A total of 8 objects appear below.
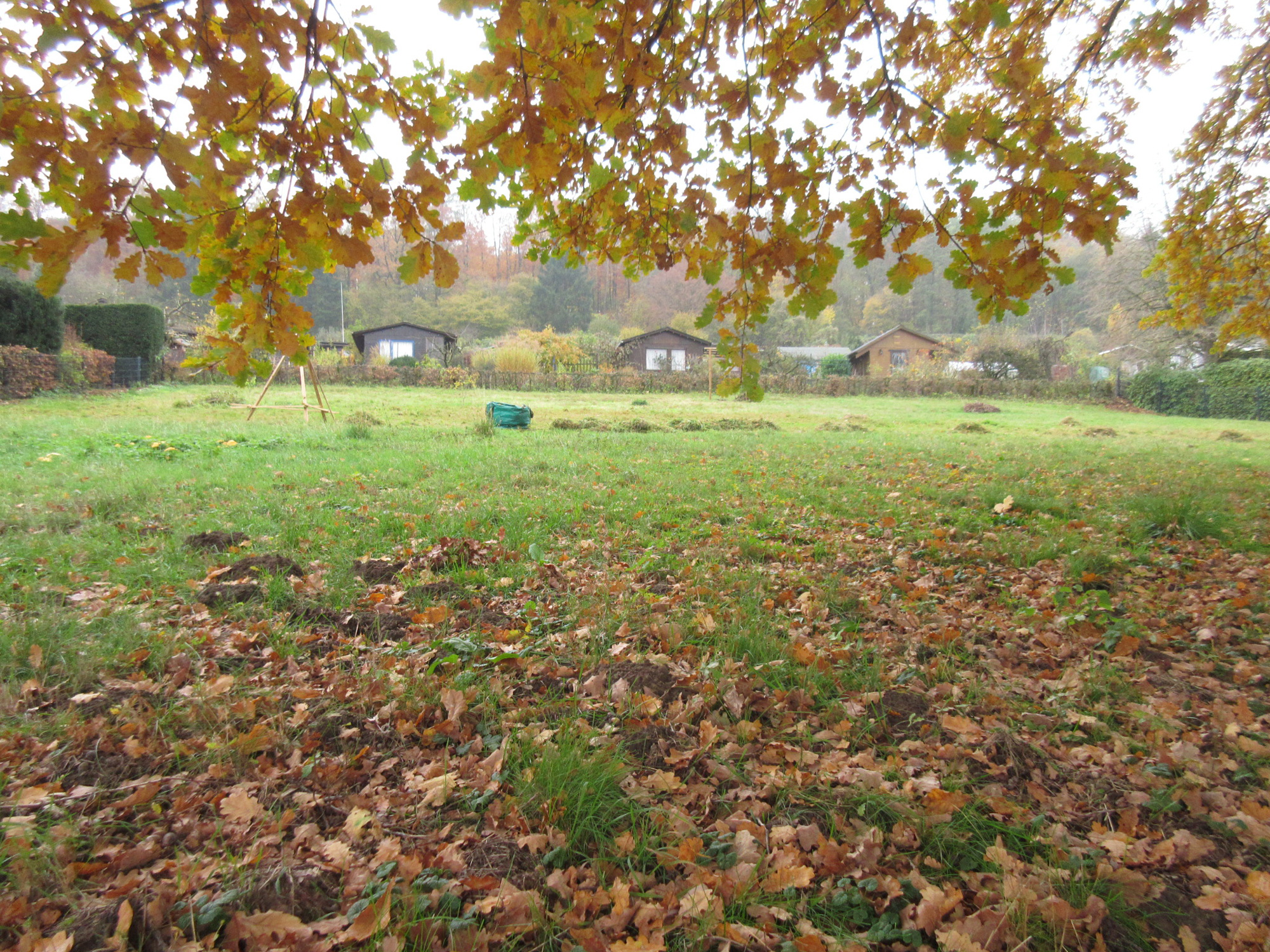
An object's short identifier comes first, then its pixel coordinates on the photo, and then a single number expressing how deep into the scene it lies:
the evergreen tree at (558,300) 52.78
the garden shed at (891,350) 40.91
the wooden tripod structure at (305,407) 12.40
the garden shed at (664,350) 37.81
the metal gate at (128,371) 18.38
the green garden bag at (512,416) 12.64
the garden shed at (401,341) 37.84
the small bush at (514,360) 30.23
